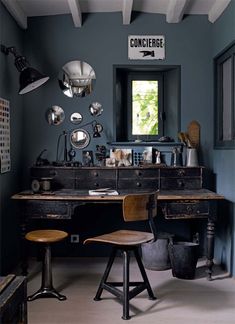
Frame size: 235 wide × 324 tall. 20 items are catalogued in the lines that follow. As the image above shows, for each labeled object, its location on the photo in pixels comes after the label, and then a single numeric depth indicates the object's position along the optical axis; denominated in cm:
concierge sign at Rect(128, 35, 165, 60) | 435
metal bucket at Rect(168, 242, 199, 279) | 370
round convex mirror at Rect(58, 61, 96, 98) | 436
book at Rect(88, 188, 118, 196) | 367
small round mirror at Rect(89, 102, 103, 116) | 438
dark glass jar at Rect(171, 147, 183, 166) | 430
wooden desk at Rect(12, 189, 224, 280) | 356
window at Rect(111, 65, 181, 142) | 451
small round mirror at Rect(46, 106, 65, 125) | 439
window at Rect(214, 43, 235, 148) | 384
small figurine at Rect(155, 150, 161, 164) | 435
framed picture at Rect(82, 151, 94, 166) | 431
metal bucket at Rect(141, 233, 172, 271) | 398
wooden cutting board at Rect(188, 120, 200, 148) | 438
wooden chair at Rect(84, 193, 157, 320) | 292
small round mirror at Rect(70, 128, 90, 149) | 439
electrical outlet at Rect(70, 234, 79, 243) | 438
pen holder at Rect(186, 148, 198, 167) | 420
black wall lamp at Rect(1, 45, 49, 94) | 370
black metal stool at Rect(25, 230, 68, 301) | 323
